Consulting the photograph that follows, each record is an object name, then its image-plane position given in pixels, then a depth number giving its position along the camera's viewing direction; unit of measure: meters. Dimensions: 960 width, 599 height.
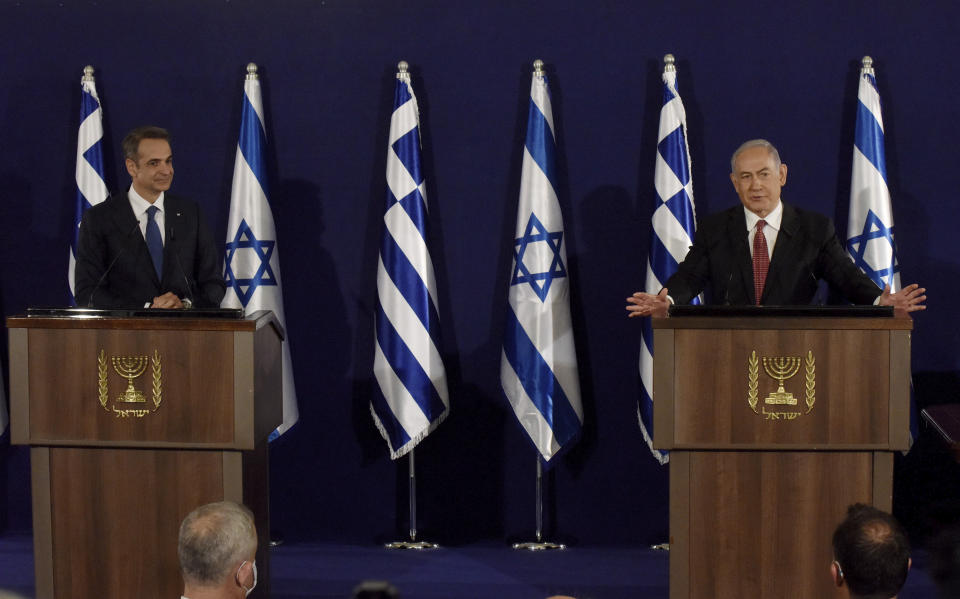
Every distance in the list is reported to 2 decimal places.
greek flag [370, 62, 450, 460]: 10.98
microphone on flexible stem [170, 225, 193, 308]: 9.26
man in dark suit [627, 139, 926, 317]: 8.94
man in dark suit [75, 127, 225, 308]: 9.21
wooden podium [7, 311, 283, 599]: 7.67
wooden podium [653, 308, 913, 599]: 7.43
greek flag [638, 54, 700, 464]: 10.82
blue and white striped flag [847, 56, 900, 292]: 10.63
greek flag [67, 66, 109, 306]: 11.26
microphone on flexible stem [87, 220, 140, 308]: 8.67
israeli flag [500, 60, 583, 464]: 10.95
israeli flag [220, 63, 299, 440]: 11.08
